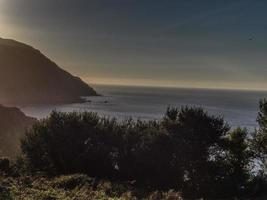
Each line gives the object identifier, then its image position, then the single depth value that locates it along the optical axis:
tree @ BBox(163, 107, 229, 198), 38.41
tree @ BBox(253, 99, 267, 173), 43.75
